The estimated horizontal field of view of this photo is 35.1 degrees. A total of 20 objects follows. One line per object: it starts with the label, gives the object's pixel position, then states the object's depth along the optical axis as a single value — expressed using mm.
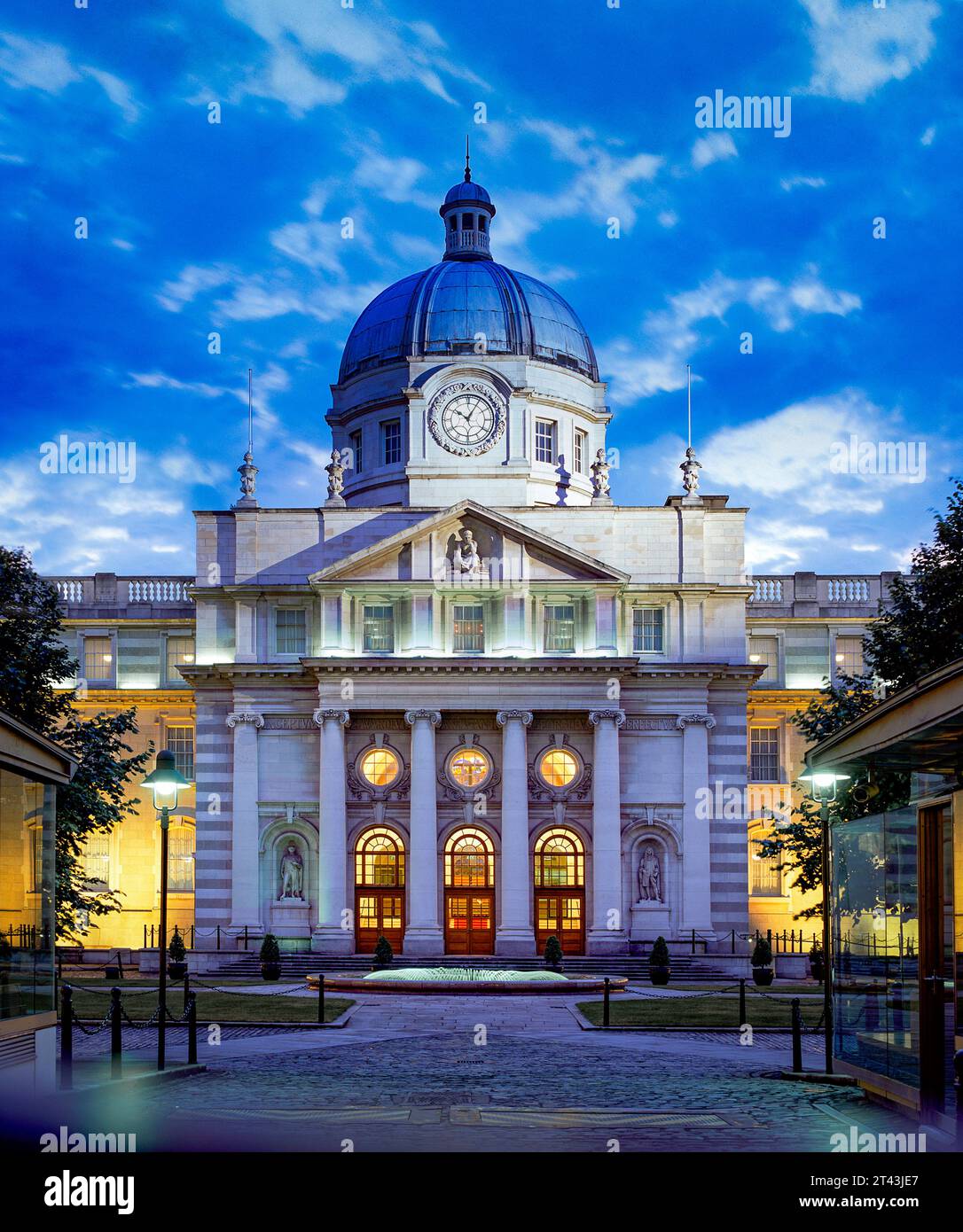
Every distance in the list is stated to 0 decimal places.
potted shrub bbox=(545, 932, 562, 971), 53984
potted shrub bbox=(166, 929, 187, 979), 51750
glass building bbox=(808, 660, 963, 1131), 15516
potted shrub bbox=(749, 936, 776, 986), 51094
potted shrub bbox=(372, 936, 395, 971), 53812
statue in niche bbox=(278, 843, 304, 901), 59406
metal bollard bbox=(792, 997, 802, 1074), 23625
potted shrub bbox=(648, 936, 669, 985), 51312
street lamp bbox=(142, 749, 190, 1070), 24656
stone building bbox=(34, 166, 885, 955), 58188
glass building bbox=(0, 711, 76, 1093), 17562
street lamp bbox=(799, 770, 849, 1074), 23328
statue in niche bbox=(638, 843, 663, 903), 59166
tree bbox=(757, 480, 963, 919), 39562
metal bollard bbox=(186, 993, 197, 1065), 23844
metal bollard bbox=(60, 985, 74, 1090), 20594
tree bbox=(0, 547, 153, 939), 39625
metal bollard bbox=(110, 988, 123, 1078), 21734
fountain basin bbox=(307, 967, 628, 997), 45344
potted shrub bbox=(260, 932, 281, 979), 53144
